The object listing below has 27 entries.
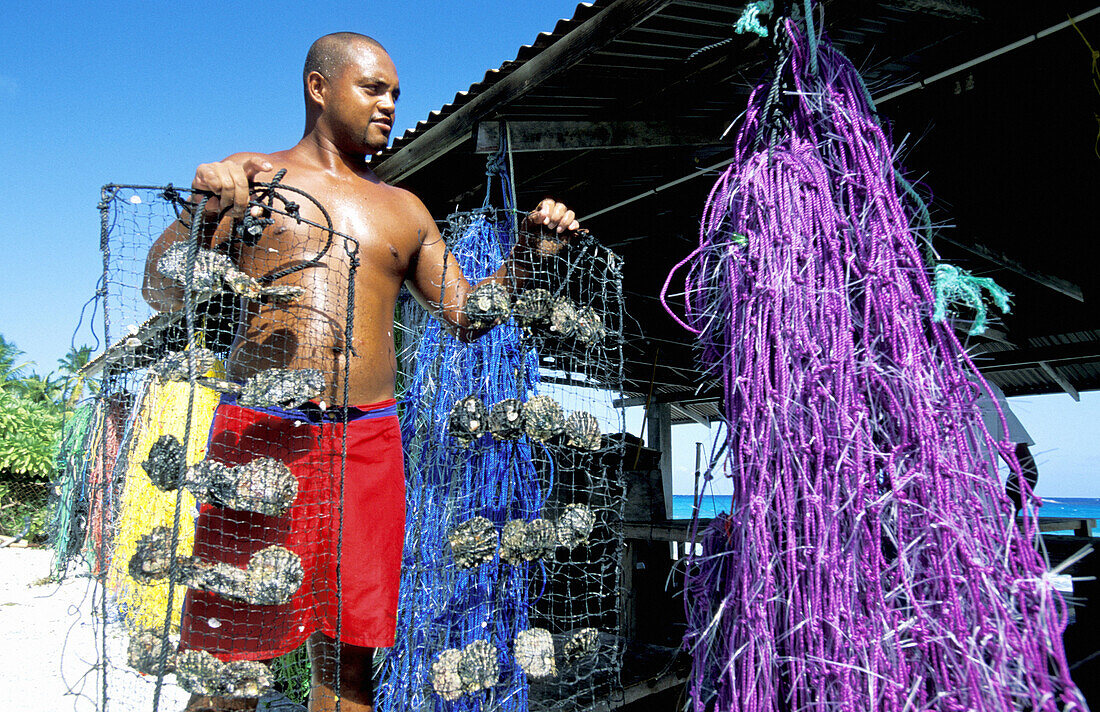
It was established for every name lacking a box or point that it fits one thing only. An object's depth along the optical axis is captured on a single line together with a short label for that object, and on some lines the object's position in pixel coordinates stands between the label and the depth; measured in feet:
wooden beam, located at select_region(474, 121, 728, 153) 10.03
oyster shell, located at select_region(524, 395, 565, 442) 6.86
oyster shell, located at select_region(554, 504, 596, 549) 6.82
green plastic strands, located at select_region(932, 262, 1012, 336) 4.86
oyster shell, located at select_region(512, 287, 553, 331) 6.93
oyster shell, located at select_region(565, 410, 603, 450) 7.07
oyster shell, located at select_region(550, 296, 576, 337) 7.06
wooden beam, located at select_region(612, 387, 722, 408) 30.55
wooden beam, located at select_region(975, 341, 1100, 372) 21.24
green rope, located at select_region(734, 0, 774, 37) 5.67
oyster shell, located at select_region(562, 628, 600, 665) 6.97
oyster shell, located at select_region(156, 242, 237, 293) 5.12
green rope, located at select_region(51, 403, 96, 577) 15.46
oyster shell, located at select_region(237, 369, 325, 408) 5.28
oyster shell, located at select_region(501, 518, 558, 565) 6.75
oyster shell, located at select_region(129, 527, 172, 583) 5.34
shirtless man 5.45
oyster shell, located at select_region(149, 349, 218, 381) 5.54
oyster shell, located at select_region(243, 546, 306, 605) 5.05
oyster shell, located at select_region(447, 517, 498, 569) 6.73
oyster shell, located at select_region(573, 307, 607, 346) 7.18
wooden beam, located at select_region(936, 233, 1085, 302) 15.34
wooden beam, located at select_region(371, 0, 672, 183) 7.97
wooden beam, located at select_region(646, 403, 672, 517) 32.83
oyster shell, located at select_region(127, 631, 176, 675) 5.13
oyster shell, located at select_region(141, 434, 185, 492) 5.47
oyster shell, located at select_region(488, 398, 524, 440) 6.80
